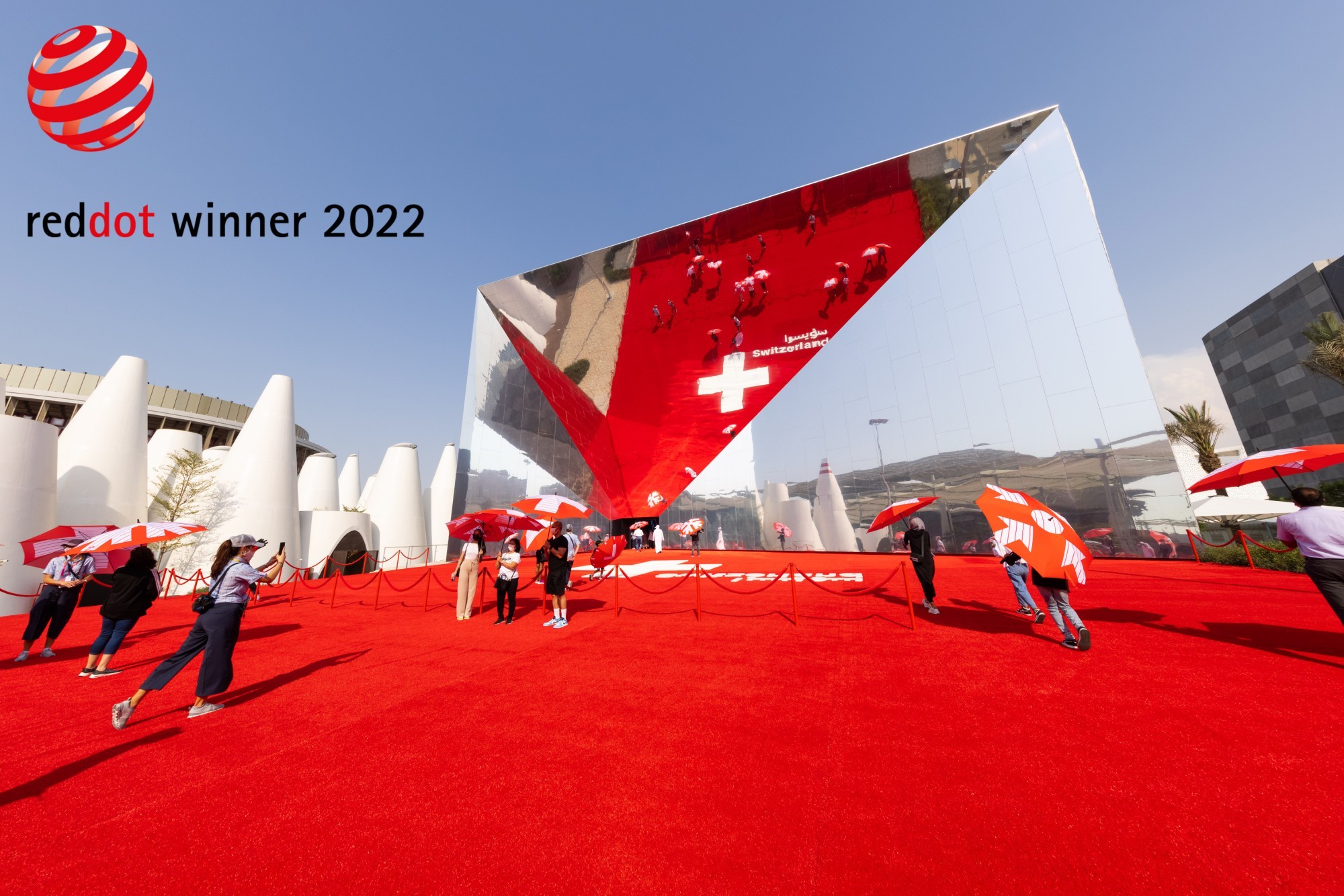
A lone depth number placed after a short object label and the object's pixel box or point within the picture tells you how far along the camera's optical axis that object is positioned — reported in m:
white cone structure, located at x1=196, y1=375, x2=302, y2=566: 16.16
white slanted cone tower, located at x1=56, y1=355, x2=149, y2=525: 13.36
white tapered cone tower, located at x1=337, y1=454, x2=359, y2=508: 31.34
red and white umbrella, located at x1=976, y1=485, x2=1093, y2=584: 5.14
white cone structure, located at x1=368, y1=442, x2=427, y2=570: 23.75
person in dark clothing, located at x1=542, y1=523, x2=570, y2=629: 8.27
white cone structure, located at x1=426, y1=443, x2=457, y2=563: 28.00
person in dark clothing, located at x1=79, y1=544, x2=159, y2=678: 5.83
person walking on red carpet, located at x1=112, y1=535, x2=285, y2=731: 4.51
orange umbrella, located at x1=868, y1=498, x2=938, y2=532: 7.76
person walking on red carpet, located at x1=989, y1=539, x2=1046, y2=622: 7.30
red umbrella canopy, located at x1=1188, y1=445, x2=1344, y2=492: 5.45
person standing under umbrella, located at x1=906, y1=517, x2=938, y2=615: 7.89
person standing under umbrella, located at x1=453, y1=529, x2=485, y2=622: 9.27
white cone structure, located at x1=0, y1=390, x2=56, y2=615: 10.86
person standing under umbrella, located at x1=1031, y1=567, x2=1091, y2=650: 5.62
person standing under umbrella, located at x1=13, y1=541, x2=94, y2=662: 6.51
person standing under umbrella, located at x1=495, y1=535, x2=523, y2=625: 8.59
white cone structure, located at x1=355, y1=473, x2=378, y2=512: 26.03
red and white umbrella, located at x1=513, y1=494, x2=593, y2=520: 8.73
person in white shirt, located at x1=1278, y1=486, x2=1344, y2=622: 4.74
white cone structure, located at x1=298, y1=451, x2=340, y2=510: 24.61
